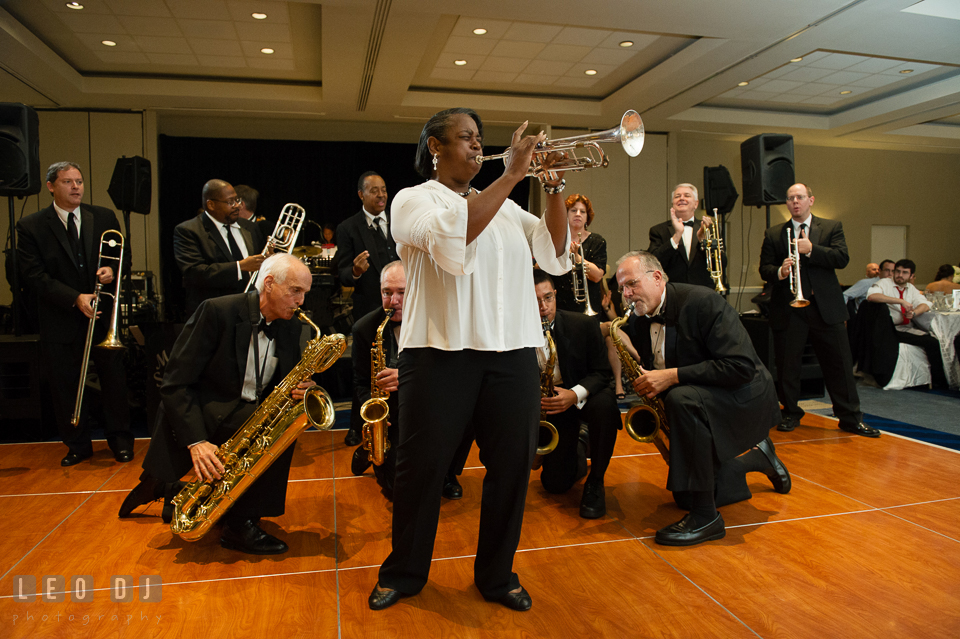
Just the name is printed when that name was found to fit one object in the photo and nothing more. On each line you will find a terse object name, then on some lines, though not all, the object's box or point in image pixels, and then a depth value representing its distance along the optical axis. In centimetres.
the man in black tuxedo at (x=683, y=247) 445
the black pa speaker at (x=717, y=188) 618
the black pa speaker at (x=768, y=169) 491
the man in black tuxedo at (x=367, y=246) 410
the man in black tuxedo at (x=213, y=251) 372
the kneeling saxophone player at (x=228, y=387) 236
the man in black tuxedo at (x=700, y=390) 246
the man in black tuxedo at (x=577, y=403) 279
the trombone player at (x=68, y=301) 362
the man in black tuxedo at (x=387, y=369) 293
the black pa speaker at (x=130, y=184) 475
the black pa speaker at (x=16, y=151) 376
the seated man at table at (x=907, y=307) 582
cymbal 633
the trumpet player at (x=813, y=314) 412
